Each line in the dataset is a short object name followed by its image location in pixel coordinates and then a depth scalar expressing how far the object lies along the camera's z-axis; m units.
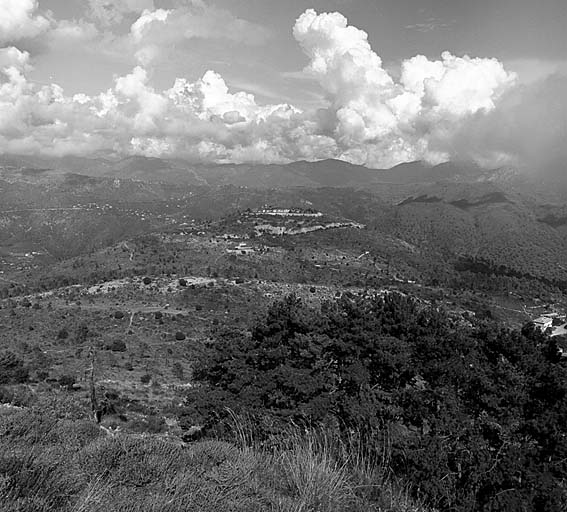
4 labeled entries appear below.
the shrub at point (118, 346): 40.12
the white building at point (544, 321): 73.97
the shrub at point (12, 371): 24.94
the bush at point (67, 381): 25.89
